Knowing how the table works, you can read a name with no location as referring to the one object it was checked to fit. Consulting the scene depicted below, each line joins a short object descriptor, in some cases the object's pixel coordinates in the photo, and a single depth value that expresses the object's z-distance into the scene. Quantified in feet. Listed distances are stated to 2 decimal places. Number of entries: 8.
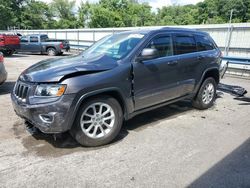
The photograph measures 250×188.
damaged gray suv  8.93
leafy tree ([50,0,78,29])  193.08
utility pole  32.64
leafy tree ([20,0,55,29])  160.39
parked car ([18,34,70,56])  51.32
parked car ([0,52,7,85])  17.35
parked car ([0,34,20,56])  42.83
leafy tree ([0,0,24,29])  109.95
